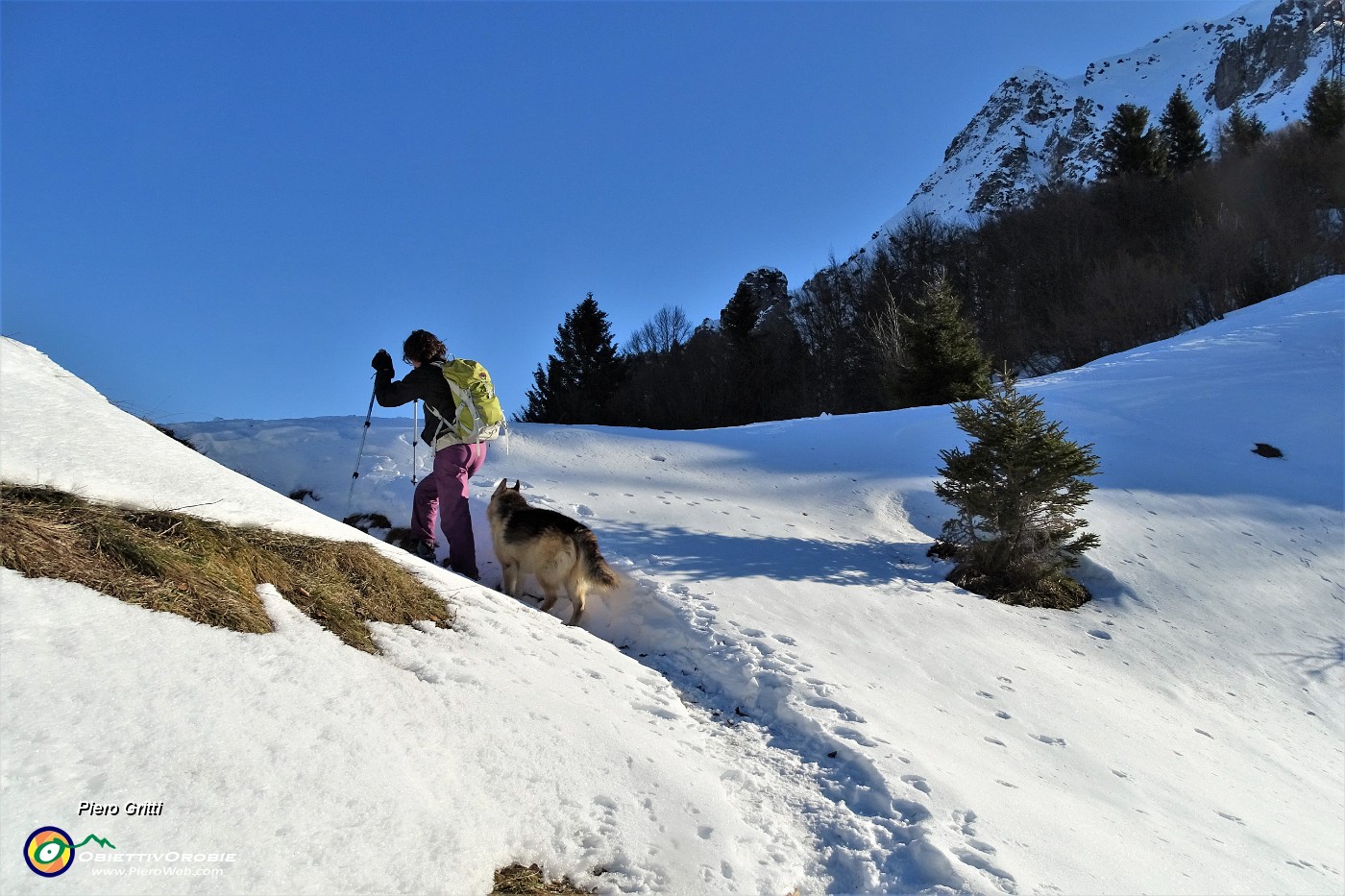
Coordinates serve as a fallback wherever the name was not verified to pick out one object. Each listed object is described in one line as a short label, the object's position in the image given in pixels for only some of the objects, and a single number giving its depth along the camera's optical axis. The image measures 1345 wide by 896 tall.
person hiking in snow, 5.69
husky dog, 5.21
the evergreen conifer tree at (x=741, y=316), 42.56
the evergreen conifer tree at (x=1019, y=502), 7.23
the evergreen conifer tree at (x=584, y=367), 36.41
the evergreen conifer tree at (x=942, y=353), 17.91
